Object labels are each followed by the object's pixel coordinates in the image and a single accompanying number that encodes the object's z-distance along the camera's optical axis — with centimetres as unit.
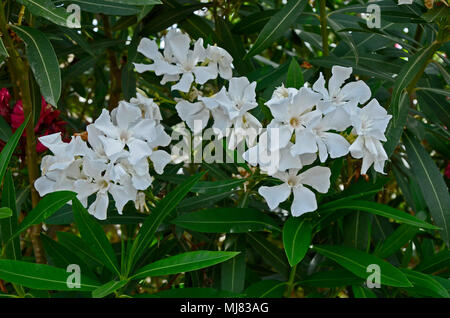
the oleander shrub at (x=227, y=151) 47
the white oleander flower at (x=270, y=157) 45
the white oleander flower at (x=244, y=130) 48
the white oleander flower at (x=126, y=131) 46
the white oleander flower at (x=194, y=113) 51
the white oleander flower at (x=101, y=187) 46
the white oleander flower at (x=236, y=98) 49
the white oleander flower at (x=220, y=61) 53
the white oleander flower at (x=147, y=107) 51
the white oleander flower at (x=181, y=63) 52
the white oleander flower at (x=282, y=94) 46
